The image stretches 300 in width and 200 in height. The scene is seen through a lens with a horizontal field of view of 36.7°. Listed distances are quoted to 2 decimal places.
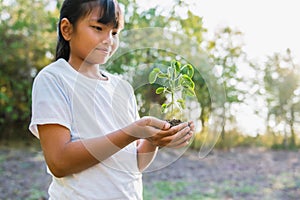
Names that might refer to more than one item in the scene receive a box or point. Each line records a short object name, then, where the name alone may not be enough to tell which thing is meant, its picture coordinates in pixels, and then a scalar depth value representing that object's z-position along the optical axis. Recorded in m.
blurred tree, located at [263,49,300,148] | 5.05
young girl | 0.76
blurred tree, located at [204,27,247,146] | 4.82
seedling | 0.79
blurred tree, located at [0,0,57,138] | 4.69
